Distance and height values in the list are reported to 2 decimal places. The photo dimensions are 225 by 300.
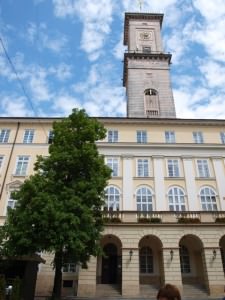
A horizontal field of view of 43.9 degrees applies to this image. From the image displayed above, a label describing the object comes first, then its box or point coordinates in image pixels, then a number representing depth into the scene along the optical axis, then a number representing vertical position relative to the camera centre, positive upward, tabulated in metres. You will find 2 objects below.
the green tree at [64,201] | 16.81 +5.09
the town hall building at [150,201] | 22.78 +8.20
